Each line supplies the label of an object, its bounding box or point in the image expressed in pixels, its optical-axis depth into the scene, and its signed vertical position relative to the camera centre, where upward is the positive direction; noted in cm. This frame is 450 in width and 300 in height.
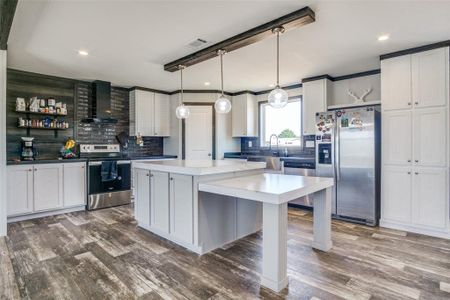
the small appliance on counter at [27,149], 424 +4
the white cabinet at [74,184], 436 -58
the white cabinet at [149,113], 560 +86
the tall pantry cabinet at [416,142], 321 +10
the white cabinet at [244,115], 593 +83
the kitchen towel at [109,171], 465 -37
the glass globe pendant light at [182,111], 384 +60
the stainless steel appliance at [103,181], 458 -58
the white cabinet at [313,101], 464 +92
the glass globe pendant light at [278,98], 271 +57
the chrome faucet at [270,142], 569 +18
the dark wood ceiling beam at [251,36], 245 +130
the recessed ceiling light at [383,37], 299 +136
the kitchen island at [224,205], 209 -61
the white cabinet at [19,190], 380 -59
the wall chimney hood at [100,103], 501 +96
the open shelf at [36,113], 425 +68
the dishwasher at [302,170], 446 -36
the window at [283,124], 545 +60
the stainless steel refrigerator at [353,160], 371 -17
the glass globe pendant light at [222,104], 321 +59
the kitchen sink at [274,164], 481 -27
